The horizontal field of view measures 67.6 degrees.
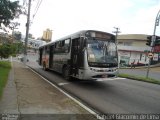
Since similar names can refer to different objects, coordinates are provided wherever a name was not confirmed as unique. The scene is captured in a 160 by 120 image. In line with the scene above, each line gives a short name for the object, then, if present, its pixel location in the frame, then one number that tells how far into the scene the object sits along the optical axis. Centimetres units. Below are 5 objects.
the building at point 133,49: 2835
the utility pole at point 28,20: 1559
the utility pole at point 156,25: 1025
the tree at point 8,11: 1057
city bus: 634
